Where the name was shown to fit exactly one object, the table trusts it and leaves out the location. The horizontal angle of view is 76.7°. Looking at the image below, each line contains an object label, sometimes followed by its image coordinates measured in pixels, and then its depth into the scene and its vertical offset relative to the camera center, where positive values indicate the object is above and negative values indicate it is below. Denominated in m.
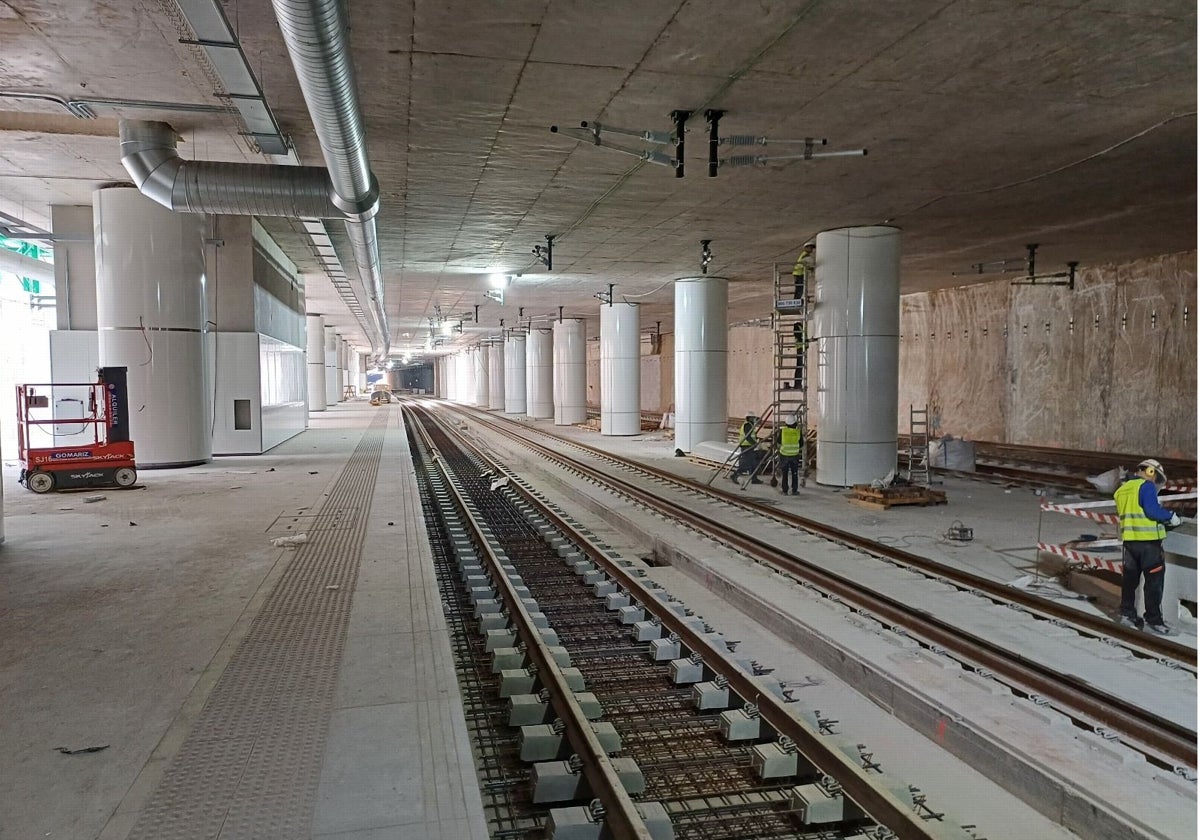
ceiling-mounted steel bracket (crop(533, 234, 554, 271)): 16.52 +3.16
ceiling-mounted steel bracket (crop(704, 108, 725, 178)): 8.61 +2.96
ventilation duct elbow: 9.92 +2.87
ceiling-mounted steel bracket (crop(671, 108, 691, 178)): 8.64 +3.10
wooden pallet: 11.86 -1.66
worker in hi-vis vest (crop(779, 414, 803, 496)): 13.07 -1.02
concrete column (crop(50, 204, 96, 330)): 16.12 +2.78
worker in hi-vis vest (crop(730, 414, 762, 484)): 14.95 -1.17
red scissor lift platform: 12.39 -1.09
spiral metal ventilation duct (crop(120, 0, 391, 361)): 8.20 +2.76
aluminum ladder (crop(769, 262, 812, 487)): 14.84 +1.08
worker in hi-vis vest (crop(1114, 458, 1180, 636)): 6.21 -1.18
